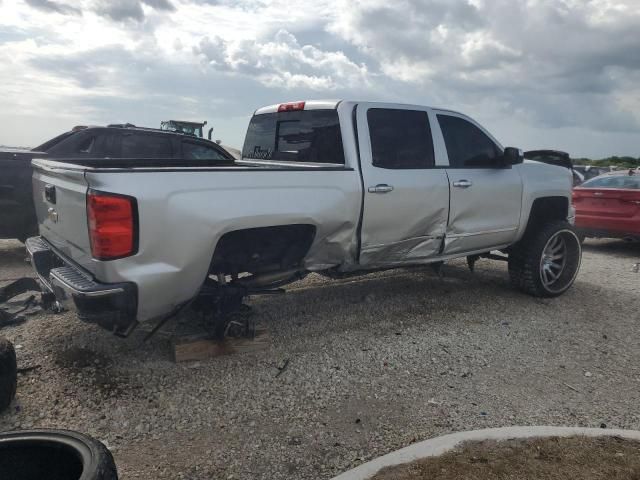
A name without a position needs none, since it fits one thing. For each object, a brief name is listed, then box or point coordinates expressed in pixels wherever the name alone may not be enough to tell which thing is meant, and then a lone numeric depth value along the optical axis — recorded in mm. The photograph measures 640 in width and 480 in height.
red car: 9469
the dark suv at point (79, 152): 6887
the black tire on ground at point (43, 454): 2236
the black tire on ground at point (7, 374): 3346
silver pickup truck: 3348
